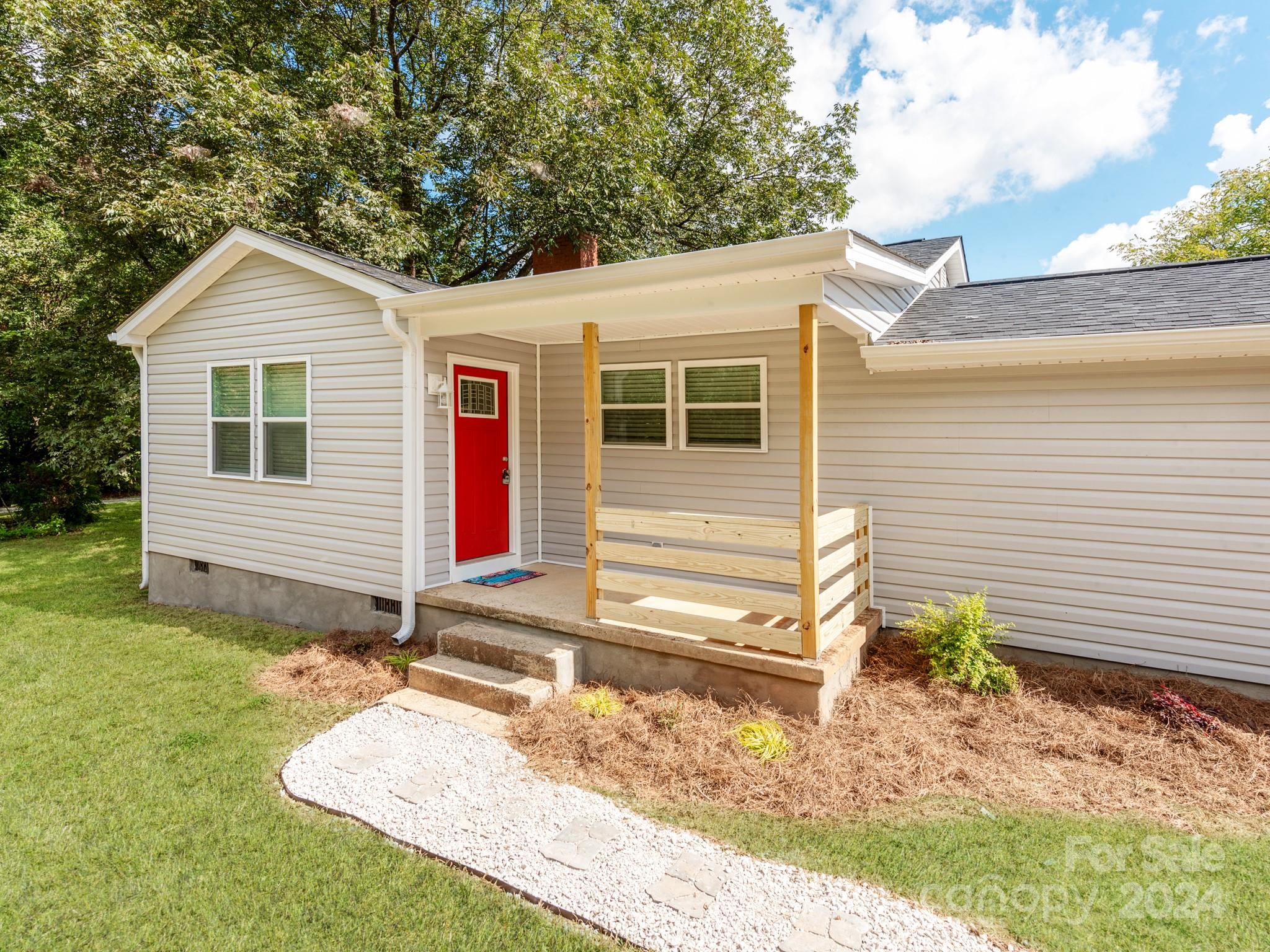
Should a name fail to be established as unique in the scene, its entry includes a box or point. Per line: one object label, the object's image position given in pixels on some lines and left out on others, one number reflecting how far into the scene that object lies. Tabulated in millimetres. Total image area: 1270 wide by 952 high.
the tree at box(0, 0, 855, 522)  9469
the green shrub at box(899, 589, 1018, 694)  4406
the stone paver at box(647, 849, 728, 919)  2555
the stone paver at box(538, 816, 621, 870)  2846
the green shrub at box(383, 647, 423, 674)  5207
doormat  6012
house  4195
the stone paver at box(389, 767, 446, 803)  3359
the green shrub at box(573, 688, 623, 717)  4156
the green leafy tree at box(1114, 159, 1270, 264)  22828
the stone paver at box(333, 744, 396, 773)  3654
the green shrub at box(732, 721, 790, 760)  3621
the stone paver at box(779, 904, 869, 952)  2324
